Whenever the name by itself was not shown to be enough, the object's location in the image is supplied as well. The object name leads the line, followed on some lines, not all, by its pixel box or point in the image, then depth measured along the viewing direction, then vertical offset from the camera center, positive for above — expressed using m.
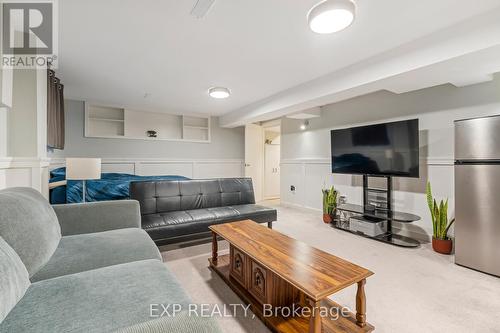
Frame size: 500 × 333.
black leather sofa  2.48 -0.53
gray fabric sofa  0.75 -0.51
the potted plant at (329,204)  3.90 -0.65
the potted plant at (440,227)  2.62 -0.71
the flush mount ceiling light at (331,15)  1.61 +1.11
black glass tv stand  2.92 -0.64
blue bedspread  3.01 -0.31
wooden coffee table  1.22 -0.68
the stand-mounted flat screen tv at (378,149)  2.91 +0.24
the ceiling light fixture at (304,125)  4.89 +0.89
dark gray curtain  2.77 +0.76
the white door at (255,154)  5.75 +0.33
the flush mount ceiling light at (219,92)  3.49 +1.16
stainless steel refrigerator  2.15 -0.27
